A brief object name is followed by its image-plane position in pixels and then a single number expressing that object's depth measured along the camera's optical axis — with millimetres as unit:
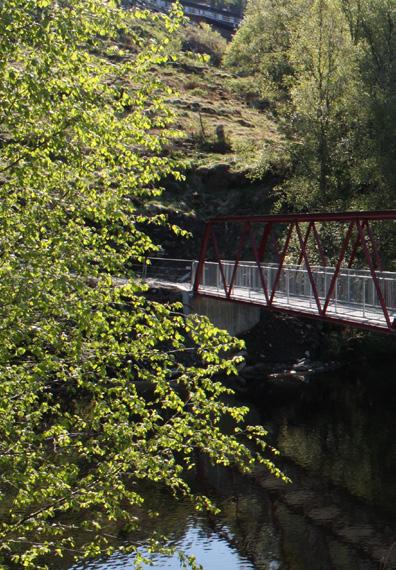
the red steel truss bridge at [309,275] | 20406
